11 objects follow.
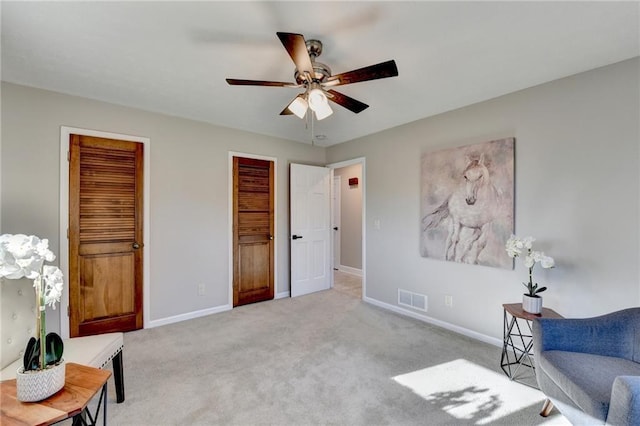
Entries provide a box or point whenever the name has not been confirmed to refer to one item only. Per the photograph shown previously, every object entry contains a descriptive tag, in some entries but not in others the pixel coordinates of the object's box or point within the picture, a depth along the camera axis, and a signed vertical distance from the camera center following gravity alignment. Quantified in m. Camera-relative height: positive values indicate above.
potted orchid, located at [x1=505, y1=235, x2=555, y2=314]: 2.12 -0.37
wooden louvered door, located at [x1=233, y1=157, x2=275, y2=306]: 3.89 -0.24
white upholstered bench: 1.54 -0.73
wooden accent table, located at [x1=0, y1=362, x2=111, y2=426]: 1.07 -0.78
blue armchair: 1.26 -0.83
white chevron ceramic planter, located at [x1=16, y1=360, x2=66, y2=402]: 1.13 -0.70
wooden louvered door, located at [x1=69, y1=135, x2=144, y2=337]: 2.83 -0.23
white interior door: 4.37 -0.24
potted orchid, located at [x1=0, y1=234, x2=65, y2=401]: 1.15 -0.40
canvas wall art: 2.69 +0.11
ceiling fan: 1.59 +0.89
